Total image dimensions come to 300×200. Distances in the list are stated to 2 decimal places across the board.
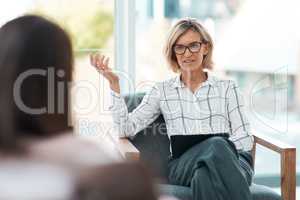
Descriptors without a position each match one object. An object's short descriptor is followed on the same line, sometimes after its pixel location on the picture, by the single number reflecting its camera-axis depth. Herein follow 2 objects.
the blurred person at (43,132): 1.28
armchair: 3.57
